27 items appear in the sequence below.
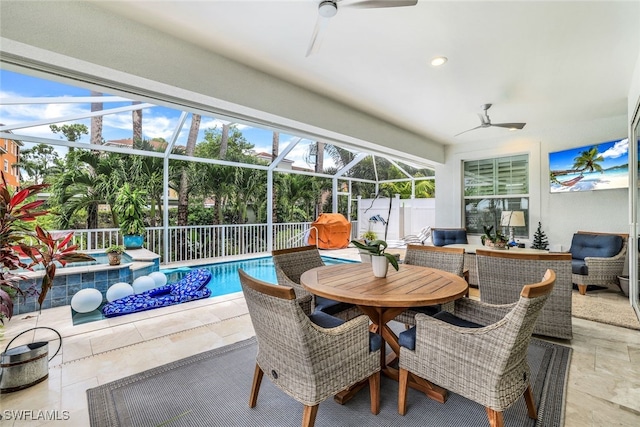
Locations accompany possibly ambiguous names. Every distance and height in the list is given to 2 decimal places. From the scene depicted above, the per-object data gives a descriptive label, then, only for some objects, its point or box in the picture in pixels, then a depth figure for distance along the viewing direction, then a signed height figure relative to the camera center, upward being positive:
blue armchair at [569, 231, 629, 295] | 4.08 -0.68
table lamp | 5.02 -0.10
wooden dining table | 1.68 -0.48
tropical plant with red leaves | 1.86 -0.21
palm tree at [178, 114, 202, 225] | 7.49 +0.39
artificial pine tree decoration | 5.27 -0.48
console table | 4.28 -0.74
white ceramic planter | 2.16 -0.38
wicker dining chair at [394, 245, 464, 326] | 2.64 -0.42
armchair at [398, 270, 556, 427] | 1.39 -0.75
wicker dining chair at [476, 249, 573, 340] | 2.55 -0.60
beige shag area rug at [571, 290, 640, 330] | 3.18 -1.15
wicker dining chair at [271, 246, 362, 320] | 2.39 -0.54
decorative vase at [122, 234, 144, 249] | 5.71 -0.53
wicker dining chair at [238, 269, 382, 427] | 1.38 -0.69
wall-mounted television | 4.58 +0.78
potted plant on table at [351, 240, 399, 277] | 2.15 -0.31
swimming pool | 5.05 -1.19
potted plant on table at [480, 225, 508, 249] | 4.35 -0.42
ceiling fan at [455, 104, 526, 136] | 4.23 +1.34
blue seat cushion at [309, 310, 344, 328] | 1.88 -0.70
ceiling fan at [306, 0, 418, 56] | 1.78 +1.33
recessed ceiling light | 2.87 +1.53
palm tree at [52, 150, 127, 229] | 5.86 +0.65
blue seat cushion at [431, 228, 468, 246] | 5.93 -0.46
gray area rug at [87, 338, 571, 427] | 1.69 -1.19
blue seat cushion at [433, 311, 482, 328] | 1.90 -0.70
